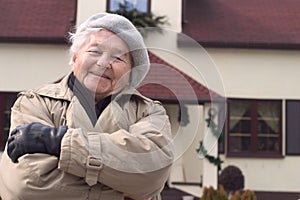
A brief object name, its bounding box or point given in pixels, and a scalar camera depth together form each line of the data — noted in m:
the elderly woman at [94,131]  2.04
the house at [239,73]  15.98
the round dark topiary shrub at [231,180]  14.73
